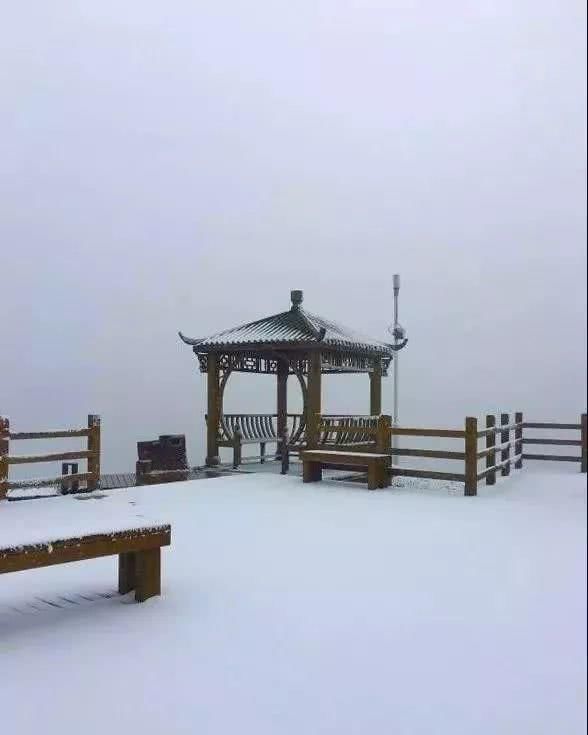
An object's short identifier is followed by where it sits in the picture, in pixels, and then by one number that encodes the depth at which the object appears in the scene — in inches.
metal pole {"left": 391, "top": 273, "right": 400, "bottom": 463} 576.7
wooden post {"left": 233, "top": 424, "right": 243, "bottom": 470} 464.0
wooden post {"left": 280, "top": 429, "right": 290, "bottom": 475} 435.5
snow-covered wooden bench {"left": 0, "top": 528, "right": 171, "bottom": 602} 134.9
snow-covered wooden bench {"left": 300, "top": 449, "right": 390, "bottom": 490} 353.4
